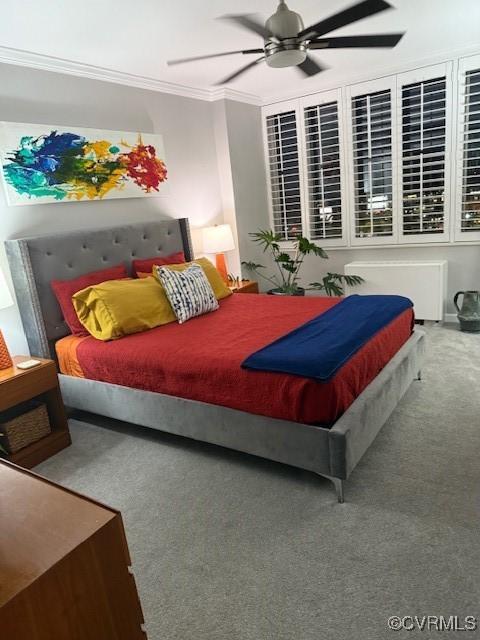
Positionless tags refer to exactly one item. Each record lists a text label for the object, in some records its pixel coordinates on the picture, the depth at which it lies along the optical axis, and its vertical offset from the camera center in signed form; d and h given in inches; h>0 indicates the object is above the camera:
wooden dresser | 33.2 -26.0
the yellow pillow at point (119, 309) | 117.5 -23.3
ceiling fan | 87.0 +32.6
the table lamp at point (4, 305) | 102.0 -16.3
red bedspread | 84.4 -33.0
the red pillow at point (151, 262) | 146.9 -15.2
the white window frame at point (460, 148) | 159.5 +13.1
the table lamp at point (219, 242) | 177.5 -12.6
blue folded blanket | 85.2 -29.9
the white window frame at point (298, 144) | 199.0 +25.4
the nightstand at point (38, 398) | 101.5 -38.3
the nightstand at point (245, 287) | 175.7 -30.8
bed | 84.0 -35.9
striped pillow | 127.9 -22.5
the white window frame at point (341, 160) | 187.6 +16.3
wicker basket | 103.5 -45.3
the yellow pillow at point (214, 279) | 149.7 -22.6
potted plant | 195.8 -29.3
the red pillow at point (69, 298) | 123.6 -19.3
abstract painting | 120.1 +17.7
